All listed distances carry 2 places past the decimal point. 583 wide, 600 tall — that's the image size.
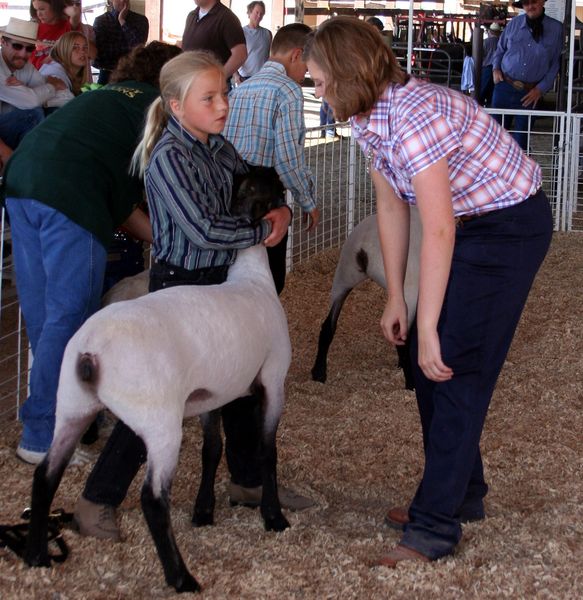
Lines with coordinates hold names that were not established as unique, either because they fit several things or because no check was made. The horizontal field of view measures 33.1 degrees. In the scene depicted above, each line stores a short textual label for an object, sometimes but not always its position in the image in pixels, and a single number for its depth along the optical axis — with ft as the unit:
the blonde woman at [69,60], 22.79
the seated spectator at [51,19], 26.21
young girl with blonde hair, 10.36
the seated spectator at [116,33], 29.53
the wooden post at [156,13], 62.54
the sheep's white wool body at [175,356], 9.08
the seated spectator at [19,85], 19.34
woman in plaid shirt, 8.82
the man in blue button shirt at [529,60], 33.22
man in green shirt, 11.90
